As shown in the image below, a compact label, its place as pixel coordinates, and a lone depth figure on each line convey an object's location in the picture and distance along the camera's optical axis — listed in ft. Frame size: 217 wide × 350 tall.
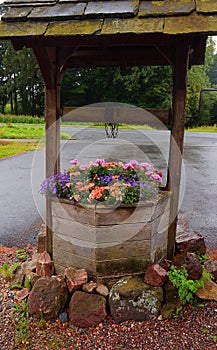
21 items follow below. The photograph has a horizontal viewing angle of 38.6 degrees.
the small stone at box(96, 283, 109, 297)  8.16
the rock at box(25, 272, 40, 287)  8.99
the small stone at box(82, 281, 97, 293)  8.13
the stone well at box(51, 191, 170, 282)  8.09
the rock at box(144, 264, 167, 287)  8.11
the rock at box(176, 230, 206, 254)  10.15
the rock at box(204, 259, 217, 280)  9.13
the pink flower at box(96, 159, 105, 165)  9.41
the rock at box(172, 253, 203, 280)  8.34
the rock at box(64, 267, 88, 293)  8.20
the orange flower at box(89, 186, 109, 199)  8.07
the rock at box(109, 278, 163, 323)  7.70
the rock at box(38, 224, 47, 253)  10.30
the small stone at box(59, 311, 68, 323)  7.80
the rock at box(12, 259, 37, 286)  9.30
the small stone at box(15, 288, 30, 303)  8.57
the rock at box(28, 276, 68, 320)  7.80
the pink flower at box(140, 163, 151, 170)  9.55
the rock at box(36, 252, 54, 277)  9.08
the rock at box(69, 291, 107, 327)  7.63
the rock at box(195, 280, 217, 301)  8.19
